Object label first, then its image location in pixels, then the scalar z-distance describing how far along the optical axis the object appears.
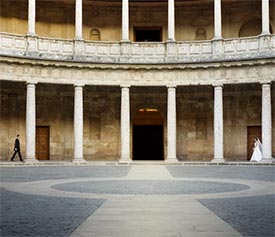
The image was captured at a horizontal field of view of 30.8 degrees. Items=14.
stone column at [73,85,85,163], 32.41
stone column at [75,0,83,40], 33.07
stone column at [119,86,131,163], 32.56
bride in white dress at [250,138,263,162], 33.28
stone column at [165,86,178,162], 32.72
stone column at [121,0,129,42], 33.44
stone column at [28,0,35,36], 32.06
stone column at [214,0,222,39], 33.06
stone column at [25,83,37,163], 31.42
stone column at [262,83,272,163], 31.25
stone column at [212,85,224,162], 32.34
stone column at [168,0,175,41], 33.53
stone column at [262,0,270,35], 31.95
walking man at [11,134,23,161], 31.95
